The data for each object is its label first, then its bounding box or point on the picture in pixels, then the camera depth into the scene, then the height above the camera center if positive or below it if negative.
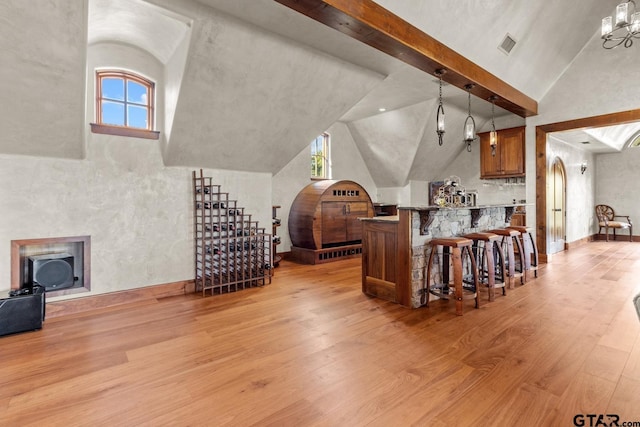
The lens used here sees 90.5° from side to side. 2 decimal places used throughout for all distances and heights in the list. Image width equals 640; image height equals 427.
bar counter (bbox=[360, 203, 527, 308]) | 3.28 -0.34
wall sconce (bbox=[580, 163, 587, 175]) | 7.80 +1.13
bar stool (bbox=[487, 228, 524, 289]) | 3.94 -0.42
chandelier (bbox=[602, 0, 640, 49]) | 2.97 +1.86
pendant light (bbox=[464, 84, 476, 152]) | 3.69 +0.96
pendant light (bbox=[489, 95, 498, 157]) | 4.21 +1.72
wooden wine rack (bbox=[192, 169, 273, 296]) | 4.00 -0.40
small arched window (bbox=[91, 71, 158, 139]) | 3.49 +1.26
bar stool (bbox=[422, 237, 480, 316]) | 3.12 -0.63
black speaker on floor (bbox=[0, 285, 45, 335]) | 2.62 -0.82
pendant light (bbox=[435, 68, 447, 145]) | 3.39 +0.95
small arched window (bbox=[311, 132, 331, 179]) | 6.65 +1.19
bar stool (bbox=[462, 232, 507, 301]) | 3.45 -0.55
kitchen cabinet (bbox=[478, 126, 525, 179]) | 6.20 +1.17
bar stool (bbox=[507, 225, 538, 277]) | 4.45 -0.48
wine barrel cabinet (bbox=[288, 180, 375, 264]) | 5.56 -0.13
